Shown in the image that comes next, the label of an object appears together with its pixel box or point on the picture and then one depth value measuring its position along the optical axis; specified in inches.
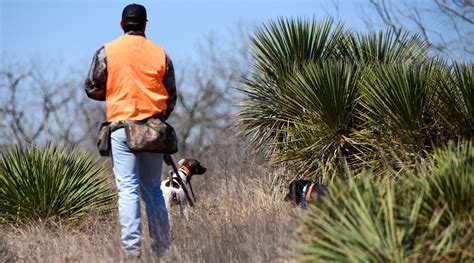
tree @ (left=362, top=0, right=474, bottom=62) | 2082.9
